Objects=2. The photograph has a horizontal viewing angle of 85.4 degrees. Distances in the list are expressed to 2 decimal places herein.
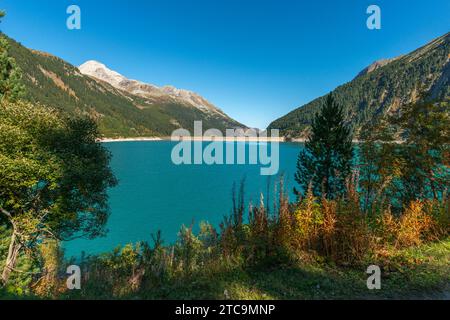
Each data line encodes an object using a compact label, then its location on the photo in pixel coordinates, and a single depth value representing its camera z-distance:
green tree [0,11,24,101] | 15.55
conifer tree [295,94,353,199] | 28.16
